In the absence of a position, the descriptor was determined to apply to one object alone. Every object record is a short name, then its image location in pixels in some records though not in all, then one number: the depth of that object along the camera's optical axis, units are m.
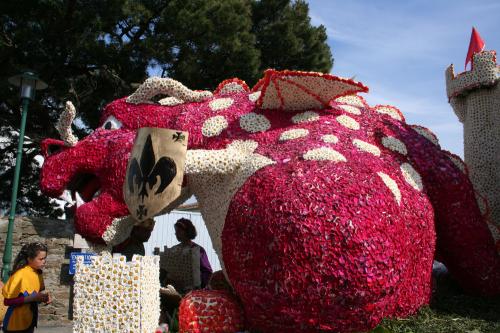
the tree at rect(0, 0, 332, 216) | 9.49
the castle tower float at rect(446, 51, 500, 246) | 5.03
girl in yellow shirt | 3.87
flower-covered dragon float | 3.45
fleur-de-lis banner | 3.53
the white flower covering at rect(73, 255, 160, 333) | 3.54
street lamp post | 7.11
